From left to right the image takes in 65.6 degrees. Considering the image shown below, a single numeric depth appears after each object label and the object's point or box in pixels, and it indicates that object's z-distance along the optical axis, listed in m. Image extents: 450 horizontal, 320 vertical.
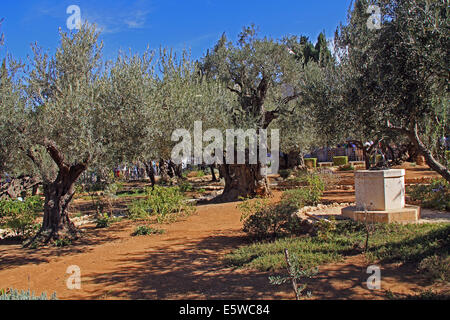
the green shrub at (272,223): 7.90
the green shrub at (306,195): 8.60
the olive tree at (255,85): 13.58
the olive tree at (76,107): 7.22
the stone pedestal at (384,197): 7.41
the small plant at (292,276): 3.43
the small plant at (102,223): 11.70
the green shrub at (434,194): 9.40
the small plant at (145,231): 9.94
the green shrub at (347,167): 24.50
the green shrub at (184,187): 19.20
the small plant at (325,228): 6.77
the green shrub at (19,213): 10.26
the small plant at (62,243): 8.80
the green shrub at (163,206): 11.43
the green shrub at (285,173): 23.44
